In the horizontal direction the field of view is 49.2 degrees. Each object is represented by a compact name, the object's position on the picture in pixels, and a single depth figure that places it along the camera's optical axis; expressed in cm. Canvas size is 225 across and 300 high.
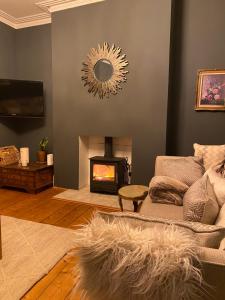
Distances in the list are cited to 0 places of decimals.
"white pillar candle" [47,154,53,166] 432
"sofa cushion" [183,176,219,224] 140
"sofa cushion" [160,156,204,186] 240
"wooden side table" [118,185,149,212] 259
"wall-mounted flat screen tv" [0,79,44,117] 427
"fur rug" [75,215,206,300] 81
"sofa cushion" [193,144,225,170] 273
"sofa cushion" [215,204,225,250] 129
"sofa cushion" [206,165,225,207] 164
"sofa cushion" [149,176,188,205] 223
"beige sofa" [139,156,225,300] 83
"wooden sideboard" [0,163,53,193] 398
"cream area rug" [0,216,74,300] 186
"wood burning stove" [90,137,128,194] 387
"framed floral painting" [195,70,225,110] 346
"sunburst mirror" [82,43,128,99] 362
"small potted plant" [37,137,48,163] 448
